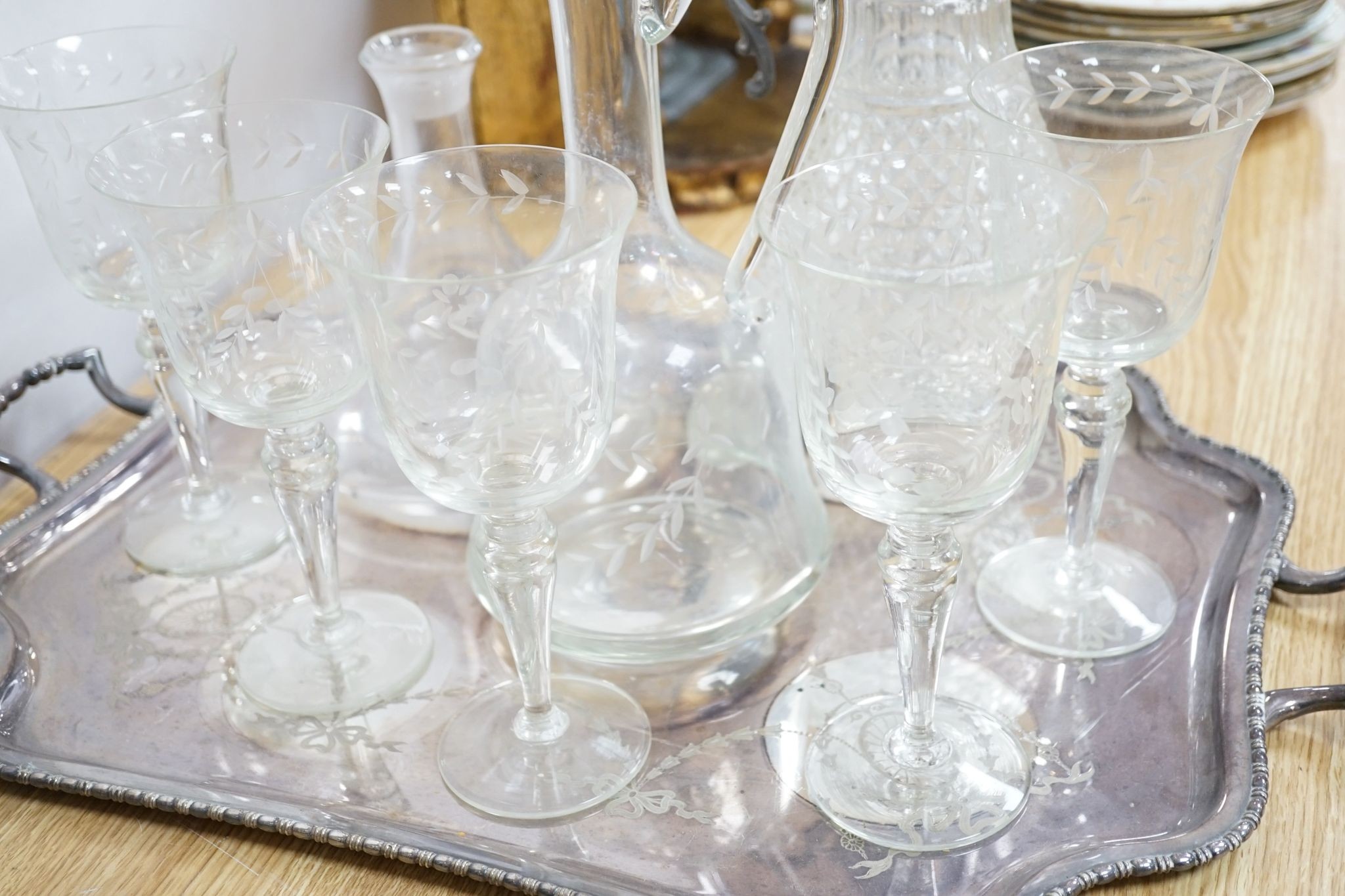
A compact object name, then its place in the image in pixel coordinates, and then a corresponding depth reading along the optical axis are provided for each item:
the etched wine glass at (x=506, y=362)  0.45
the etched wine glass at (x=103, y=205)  0.57
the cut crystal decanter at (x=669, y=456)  0.57
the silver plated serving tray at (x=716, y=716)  0.48
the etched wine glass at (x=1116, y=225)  0.52
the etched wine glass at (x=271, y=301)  0.50
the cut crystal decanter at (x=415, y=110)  0.65
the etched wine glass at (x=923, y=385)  0.42
